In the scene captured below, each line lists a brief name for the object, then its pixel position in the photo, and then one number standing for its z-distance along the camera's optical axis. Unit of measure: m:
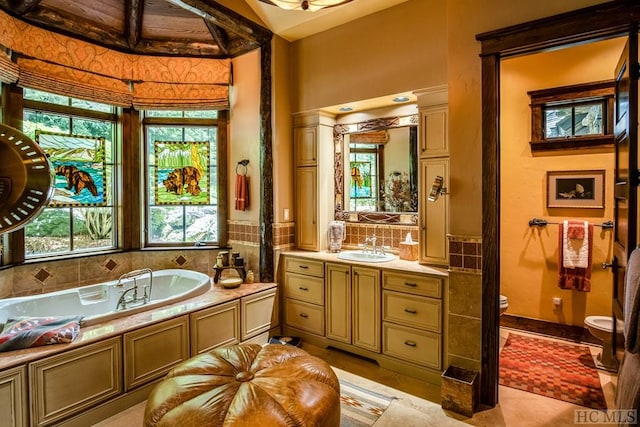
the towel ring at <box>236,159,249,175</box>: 3.88
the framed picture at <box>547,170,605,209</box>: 3.49
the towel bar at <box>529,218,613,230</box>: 3.76
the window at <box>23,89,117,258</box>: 3.24
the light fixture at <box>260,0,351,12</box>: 1.97
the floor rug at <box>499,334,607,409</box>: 2.63
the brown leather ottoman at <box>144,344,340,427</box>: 1.59
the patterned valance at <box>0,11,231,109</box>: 3.00
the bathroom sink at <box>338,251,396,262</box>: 3.30
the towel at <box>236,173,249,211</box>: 3.81
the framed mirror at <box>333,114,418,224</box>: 3.51
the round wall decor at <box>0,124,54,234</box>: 1.87
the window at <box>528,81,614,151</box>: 3.42
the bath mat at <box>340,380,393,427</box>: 2.35
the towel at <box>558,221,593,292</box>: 3.44
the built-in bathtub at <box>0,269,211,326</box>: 2.70
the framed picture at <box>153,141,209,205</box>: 3.96
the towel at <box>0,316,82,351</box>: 2.14
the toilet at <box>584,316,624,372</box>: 2.94
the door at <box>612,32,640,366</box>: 1.92
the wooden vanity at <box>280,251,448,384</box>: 2.82
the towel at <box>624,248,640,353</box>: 1.34
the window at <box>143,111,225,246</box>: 3.94
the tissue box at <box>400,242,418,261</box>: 3.29
